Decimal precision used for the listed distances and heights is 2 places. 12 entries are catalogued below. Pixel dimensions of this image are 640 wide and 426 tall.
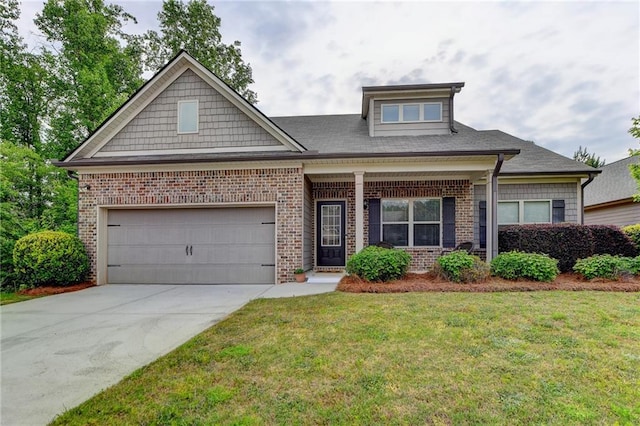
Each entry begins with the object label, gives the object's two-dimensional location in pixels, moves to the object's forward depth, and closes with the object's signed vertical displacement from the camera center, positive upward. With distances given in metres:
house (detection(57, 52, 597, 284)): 8.20 +0.86
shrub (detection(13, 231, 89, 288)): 7.54 -1.03
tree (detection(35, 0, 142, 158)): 13.45 +6.19
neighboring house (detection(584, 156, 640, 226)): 13.05 +0.91
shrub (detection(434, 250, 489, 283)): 6.96 -1.13
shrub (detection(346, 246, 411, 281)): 7.09 -1.07
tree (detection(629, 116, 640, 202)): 8.91 +2.00
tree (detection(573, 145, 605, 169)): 26.91 +5.22
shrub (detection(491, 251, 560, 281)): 6.82 -1.07
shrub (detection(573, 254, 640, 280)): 6.86 -1.07
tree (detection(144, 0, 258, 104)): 17.92 +10.15
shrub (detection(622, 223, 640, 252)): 7.91 -0.41
